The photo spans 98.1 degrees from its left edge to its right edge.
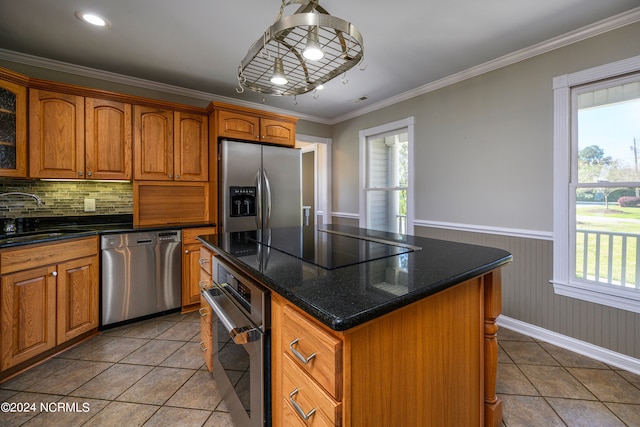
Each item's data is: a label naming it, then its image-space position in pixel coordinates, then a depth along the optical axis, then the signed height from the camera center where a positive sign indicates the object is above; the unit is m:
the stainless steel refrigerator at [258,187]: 3.02 +0.27
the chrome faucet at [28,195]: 2.42 +0.13
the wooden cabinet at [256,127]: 3.05 +0.97
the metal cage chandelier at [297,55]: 1.12 +0.75
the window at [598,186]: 2.04 +0.18
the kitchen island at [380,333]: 0.73 -0.39
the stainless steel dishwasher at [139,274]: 2.49 -0.61
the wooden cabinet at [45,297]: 1.83 -0.65
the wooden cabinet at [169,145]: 2.83 +0.69
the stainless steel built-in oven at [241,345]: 1.02 -0.56
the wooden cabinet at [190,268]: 2.85 -0.61
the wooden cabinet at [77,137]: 2.34 +0.66
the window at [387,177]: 3.55 +0.45
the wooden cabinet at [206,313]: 1.66 -0.63
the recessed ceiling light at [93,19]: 1.92 +1.36
